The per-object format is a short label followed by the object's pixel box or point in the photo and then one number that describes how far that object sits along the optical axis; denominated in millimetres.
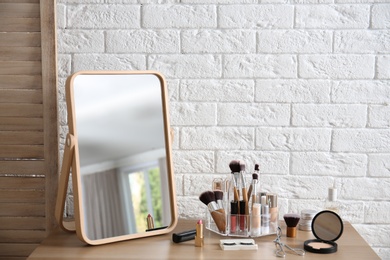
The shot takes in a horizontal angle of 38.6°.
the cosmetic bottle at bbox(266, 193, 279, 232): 1701
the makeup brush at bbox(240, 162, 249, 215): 1680
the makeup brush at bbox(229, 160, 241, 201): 1722
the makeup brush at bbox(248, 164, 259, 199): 1717
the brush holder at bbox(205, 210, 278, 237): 1671
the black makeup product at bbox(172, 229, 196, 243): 1640
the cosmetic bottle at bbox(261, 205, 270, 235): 1688
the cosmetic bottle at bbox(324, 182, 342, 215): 1779
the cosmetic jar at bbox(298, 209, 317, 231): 1771
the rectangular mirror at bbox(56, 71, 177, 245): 1619
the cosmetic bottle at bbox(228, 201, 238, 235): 1680
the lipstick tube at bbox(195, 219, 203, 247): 1604
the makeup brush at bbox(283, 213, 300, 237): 1687
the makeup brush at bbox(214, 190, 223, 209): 1716
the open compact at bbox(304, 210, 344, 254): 1614
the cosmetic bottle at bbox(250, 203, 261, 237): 1669
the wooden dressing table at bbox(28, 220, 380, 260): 1530
